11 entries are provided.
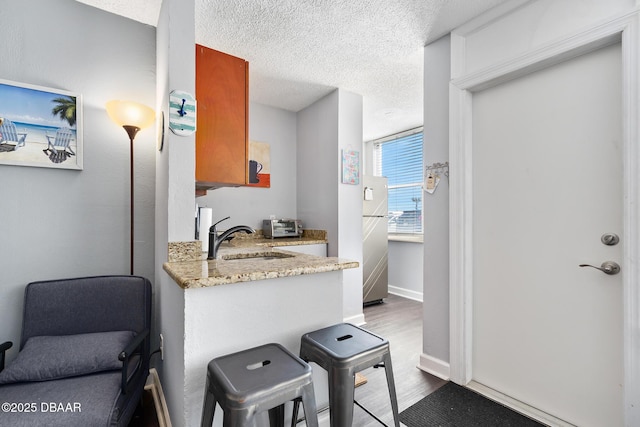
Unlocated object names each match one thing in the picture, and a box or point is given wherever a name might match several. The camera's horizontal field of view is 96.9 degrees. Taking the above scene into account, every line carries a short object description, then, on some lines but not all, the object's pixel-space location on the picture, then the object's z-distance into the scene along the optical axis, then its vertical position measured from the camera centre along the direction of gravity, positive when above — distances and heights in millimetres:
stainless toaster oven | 3260 -173
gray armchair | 1180 -715
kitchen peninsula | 1178 -423
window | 4392 +590
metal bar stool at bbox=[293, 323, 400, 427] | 1148 -619
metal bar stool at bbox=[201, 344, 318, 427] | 894 -577
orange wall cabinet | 1834 +639
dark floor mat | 1662 -1234
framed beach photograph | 1686 +543
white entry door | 1485 -155
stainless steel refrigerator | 3850 -385
